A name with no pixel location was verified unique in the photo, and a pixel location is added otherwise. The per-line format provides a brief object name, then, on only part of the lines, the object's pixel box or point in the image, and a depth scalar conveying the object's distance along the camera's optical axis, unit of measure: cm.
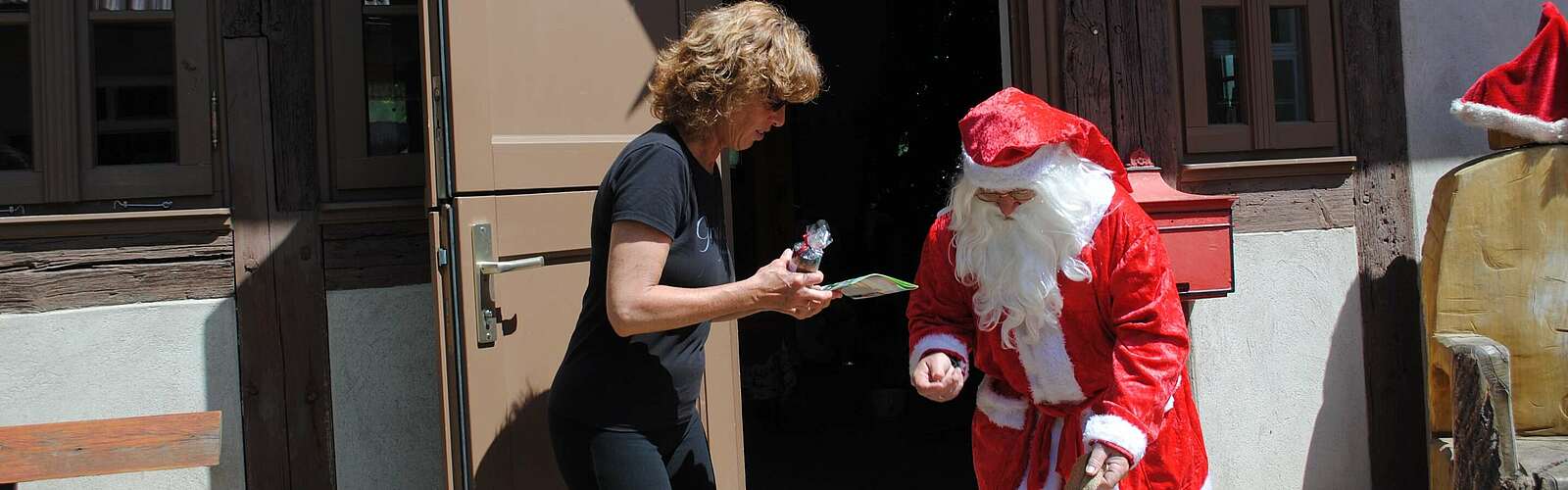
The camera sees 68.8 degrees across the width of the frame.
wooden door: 286
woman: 206
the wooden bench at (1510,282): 373
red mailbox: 364
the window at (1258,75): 406
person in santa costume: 223
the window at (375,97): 343
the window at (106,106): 322
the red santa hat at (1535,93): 369
